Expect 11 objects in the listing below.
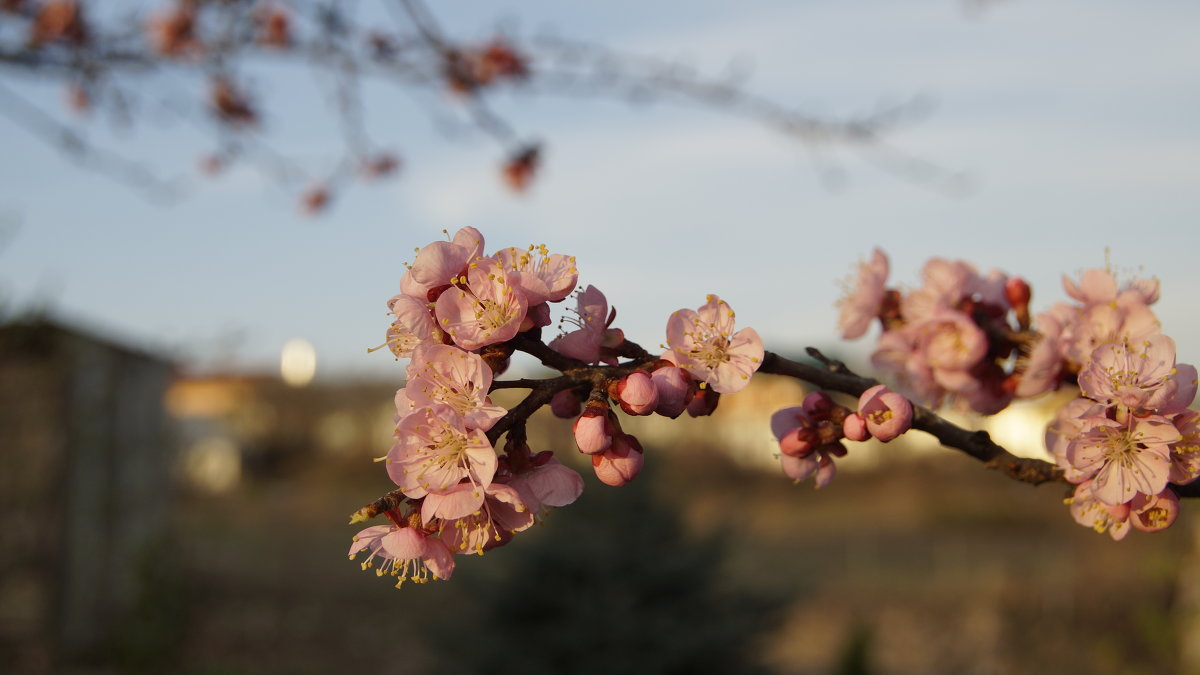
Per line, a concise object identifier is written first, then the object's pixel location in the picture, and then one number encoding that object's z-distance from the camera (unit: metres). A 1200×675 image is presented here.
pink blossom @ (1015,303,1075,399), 0.49
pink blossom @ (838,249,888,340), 0.55
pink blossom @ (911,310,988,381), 0.51
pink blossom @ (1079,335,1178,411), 0.41
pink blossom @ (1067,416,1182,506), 0.41
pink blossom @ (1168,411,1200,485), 0.42
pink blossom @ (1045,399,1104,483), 0.42
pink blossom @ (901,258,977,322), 0.52
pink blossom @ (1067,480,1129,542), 0.43
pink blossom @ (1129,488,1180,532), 0.42
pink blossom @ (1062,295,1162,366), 0.46
